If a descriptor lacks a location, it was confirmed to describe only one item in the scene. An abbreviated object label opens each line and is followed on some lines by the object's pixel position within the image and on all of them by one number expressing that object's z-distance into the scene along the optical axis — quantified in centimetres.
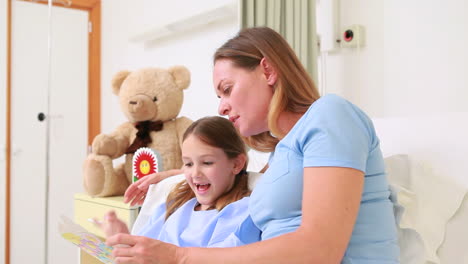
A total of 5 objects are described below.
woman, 70
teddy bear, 199
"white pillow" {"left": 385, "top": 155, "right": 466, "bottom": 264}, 94
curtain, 189
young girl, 121
